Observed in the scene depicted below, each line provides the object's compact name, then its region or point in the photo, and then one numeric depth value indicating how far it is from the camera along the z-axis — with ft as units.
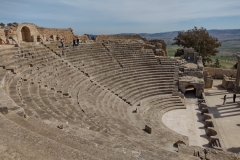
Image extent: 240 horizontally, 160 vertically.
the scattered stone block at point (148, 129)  32.02
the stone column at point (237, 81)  64.52
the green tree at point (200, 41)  96.12
